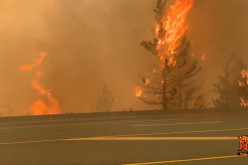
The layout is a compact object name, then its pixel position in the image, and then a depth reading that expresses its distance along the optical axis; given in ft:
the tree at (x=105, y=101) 289.33
